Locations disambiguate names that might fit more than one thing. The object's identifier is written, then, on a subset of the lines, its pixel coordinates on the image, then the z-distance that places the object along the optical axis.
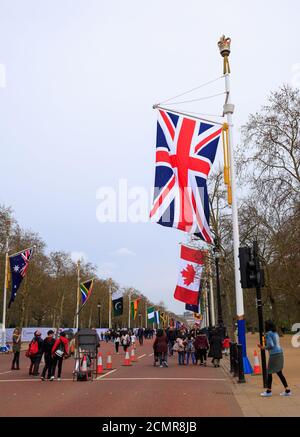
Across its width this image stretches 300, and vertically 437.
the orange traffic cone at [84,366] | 15.97
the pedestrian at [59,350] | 16.02
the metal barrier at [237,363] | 14.07
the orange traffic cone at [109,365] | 20.57
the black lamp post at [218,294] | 27.99
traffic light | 12.66
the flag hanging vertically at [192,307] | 32.59
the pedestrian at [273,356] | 11.06
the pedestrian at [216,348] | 21.78
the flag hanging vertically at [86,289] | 46.19
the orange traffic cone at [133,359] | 25.84
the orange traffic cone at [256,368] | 16.71
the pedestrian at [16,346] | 21.00
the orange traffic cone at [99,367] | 19.00
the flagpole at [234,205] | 15.09
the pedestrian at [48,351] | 16.22
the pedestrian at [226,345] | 30.59
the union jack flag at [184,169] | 14.68
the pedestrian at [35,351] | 17.69
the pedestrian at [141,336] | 49.59
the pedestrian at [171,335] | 28.14
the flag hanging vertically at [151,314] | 68.50
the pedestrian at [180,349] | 23.27
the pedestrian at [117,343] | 34.06
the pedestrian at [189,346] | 23.81
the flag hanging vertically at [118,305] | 57.01
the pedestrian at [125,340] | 32.00
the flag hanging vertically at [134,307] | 69.09
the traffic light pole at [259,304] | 12.50
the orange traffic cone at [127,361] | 22.73
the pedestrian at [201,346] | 22.62
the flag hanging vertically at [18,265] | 34.72
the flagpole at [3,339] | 39.60
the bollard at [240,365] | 14.02
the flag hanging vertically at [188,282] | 29.70
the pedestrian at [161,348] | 21.19
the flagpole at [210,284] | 42.25
